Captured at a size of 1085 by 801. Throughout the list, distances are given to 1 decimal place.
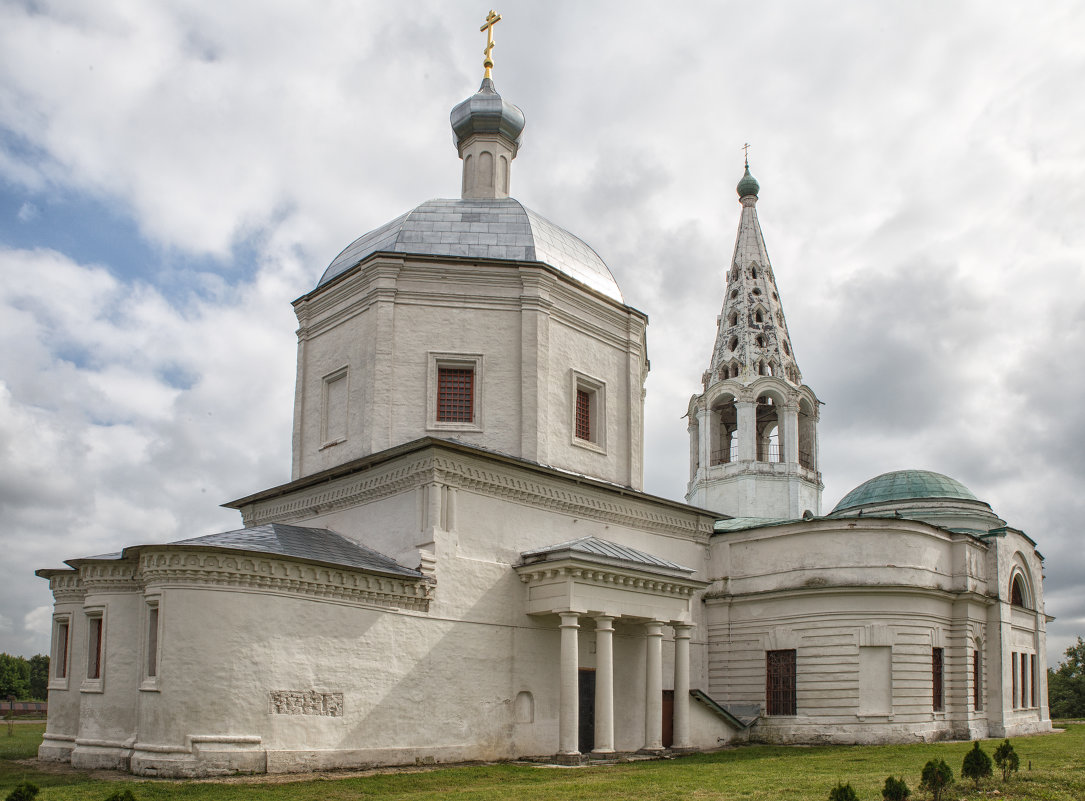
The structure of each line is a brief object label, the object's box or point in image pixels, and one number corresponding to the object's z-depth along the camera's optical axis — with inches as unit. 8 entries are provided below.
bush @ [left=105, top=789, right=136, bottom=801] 380.3
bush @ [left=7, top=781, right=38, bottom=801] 390.9
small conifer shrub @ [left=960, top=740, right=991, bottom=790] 531.5
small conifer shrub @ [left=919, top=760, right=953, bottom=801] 478.0
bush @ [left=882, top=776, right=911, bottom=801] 450.0
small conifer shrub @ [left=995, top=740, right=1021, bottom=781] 562.6
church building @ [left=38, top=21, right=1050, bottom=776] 625.6
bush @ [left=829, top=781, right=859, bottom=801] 415.2
